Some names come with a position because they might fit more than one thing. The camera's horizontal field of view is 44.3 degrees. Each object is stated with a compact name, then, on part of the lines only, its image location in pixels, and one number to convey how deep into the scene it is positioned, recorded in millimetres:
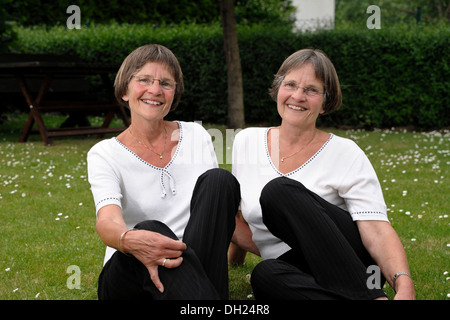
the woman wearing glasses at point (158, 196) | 2211
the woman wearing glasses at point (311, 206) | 2326
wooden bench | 8555
